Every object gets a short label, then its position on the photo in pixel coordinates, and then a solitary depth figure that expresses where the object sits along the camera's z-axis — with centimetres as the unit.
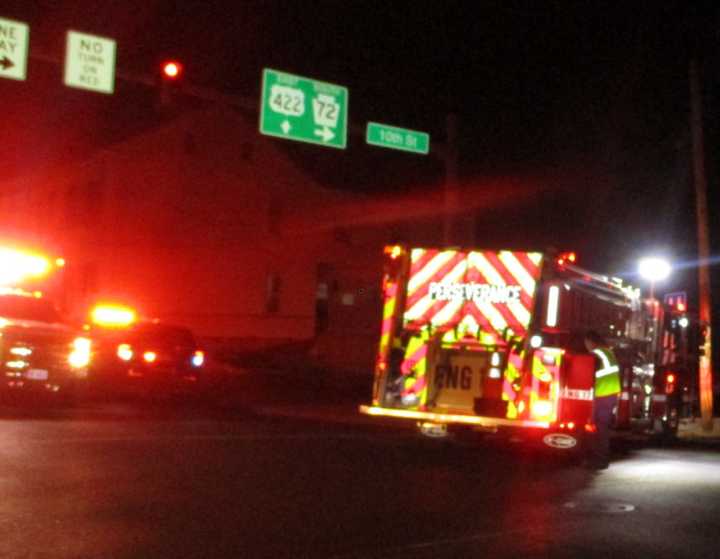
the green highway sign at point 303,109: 2052
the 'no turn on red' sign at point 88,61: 1775
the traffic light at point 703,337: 2130
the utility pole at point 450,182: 2070
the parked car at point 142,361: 2250
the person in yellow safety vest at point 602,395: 1484
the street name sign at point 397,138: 2084
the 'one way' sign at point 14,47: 1758
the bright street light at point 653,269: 2175
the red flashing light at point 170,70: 1806
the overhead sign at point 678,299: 2309
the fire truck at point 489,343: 1489
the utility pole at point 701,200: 2344
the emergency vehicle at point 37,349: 1905
